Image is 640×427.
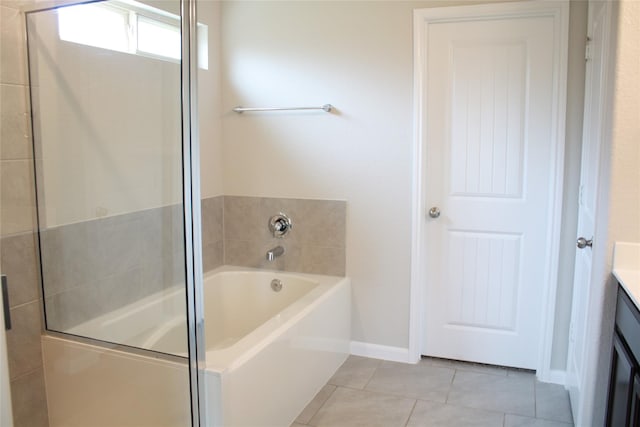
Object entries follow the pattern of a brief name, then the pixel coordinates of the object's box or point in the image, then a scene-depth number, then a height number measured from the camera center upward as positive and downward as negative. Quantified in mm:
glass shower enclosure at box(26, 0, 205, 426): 2100 -216
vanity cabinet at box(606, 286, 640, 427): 1604 -653
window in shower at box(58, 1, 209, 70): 2117 +534
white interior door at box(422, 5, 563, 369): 2854 -103
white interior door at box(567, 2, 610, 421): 2111 -95
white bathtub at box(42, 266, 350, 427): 2098 -856
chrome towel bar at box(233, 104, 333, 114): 3166 +322
